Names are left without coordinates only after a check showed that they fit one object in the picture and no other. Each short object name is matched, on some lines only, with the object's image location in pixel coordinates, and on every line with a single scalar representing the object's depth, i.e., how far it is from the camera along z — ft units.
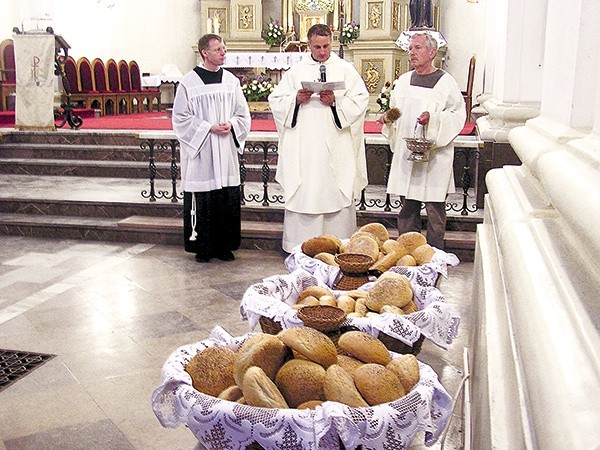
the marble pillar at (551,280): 2.66
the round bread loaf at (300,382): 5.98
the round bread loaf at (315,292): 9.29
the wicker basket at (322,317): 7.29
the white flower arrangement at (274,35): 46.32
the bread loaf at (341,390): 5.78
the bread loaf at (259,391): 5.64
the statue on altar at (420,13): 37.70
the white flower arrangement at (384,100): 28.99
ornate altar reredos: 42.73
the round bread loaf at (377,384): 5.92
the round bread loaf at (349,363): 6.45
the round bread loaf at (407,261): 10.77
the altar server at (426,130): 17.46
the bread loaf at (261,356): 5.96
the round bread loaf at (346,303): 8.94
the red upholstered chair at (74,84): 41.75
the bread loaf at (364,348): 6.59
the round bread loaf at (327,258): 10.76
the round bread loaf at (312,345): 6.21
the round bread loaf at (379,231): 12.16
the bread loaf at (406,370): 6.24
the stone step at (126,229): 22.33
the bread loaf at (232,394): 6.01
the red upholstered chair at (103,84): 44.55
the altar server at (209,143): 19.75
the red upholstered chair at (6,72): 39.73
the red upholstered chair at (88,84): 42.98
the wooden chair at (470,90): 38.83
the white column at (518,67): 18.63
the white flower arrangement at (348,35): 43.96
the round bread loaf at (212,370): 6.27
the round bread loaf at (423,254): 10.93
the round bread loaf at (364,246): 11.02
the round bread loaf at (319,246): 11.57
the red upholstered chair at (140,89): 48.52
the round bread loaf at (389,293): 8.95
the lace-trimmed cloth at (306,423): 5.46
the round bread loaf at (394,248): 11.21
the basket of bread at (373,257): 10.36
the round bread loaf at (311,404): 5.80
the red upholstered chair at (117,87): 45.96
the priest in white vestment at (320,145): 19.27
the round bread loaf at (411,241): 11.70
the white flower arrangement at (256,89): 38.47
